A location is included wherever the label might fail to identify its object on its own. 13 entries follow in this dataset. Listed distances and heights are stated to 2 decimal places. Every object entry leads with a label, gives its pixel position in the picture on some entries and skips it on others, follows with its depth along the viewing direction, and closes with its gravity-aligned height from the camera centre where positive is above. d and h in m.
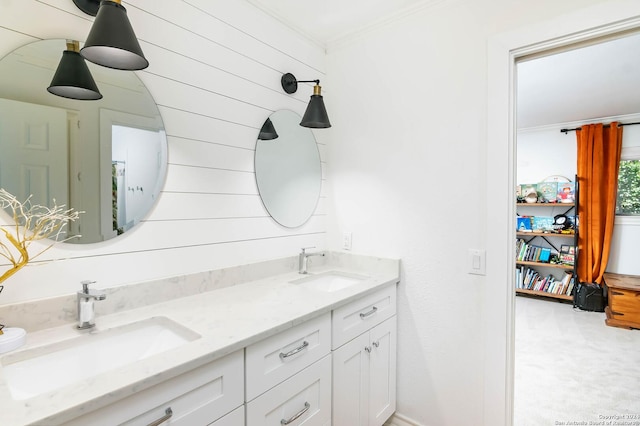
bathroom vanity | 0.81 -0.49
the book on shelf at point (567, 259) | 4.51 -0.67
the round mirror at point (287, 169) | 1.93 +0.25
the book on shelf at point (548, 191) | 4.70 +0.28
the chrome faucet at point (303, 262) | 2.04 -0.34
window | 4.22 +0.29
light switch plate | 1.67 -0.27
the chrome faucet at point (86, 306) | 1.13 -0.34
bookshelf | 4.55 -0.71
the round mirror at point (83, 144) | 1.08 +0.23
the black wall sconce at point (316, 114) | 1.81 +0.52
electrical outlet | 2.21 -0.22
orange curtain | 4.20 +0.22
